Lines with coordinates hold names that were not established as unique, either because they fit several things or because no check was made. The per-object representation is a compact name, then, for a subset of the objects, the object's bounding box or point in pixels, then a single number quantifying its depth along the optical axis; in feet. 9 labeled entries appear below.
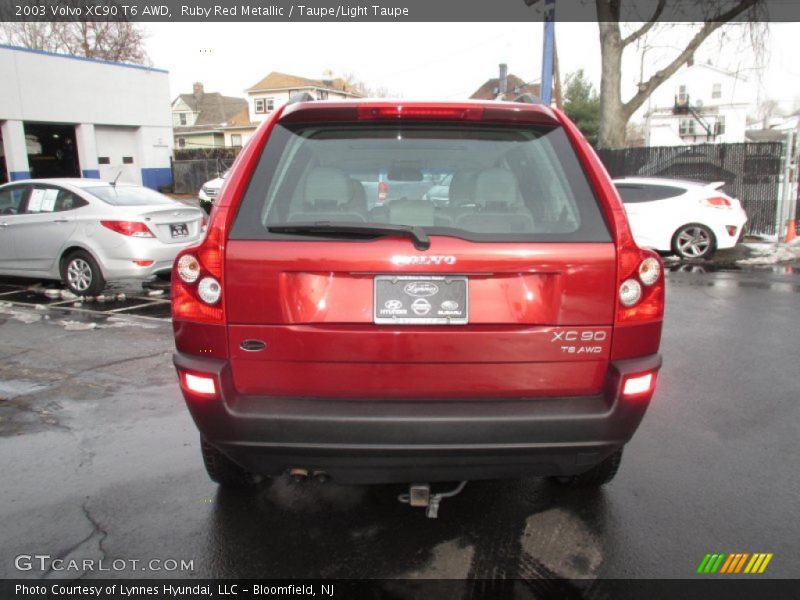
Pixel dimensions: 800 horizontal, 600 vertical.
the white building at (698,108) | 166.40
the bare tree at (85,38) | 120.37
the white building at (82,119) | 74.13
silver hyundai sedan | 26.05
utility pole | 47.78
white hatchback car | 37.58
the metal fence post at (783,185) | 44.32
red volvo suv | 7.77
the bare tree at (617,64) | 60.08
